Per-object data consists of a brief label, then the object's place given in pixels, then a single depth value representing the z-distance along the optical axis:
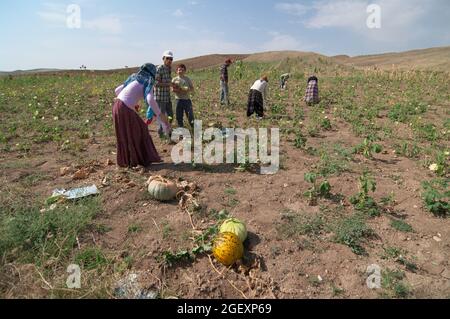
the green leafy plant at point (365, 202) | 4.37
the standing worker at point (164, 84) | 6.82
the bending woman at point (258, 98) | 9.50
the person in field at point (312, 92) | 11.94
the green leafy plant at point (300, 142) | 6.90
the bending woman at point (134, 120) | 5.23
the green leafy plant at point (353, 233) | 3.76
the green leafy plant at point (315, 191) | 4.62
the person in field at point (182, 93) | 7.11
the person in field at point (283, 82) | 16.04
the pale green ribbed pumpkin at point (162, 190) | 4.55
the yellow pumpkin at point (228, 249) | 3.38
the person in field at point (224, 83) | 11.04
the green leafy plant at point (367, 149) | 6.26
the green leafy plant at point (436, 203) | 4.30
